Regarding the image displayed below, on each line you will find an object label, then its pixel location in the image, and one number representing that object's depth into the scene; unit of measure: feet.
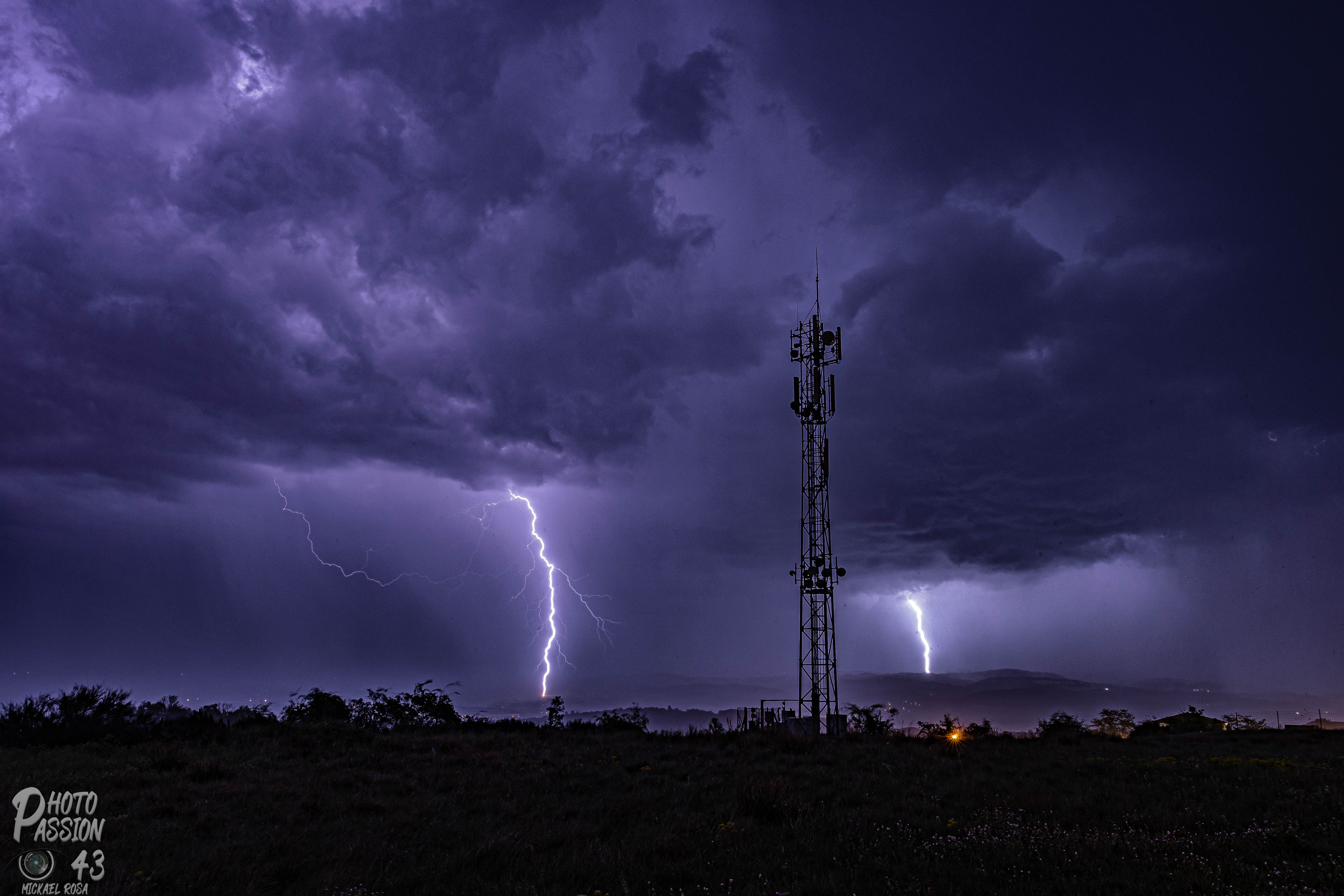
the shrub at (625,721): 77.82
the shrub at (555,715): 77.66
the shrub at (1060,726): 83.46
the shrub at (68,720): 49.08
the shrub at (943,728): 78.28
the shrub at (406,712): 73.10
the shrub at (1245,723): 103.60
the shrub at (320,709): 73.36
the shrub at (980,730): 80.02
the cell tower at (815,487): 87.51
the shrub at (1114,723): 102.27
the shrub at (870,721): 82.74
